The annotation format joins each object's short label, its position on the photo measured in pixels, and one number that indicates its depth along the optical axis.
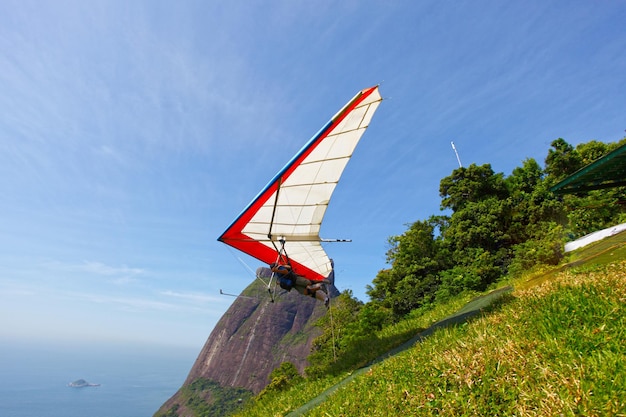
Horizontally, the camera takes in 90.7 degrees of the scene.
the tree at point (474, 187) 36.66
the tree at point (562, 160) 31.92
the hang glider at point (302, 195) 10.57
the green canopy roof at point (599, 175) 6.52
